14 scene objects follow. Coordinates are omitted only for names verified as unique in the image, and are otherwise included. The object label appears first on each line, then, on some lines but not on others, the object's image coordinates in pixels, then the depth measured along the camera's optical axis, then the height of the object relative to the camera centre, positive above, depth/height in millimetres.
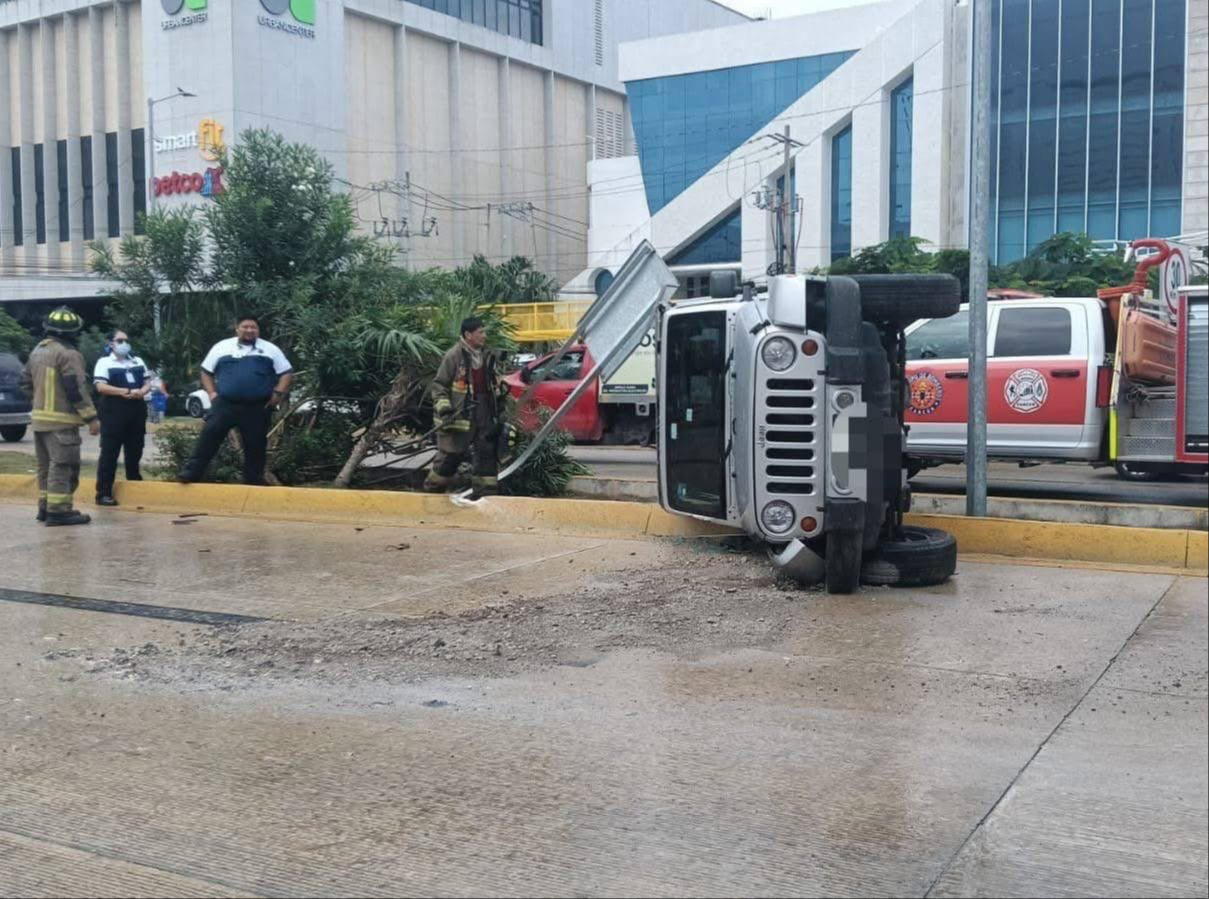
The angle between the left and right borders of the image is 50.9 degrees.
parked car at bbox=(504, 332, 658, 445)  18234 -370
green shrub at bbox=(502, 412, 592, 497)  11680 -902
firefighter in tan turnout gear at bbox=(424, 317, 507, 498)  10750 -197
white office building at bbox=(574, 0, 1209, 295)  27344 +7740
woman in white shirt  11586 -269
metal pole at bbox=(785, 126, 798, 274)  40938 +7300
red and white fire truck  8805 -5
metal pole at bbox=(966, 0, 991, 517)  8594 +826
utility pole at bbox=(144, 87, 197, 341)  47938 +9079
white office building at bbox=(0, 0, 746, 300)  53938 +12461
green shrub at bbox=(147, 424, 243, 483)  12648 -811
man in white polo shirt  11242 -61
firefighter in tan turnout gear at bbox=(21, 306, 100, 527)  10828 -262
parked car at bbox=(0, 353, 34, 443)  22969 -514
